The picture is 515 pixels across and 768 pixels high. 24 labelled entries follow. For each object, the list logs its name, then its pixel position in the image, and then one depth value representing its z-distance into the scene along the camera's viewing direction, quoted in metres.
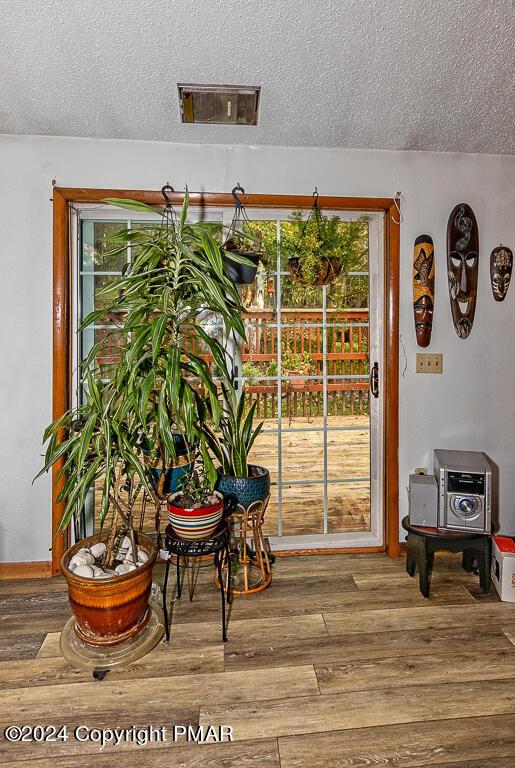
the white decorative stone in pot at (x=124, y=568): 1.81
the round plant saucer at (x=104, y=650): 1.70
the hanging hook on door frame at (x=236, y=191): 2.43
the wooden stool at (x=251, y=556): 2.18
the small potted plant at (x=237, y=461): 2.16
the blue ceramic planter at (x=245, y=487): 2.16
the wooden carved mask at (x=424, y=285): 2.53
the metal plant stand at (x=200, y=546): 1.85
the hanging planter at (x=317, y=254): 2.36
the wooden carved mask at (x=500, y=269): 2.56
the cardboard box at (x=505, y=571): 2.12
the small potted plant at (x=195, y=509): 1.85
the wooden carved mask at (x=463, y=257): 2.54
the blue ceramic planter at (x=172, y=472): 2.26
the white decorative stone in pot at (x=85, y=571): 1.73
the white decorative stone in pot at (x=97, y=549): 1.90
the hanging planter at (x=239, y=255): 2.08
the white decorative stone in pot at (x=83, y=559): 1.81
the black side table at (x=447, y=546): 2.17
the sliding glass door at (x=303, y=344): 2.57
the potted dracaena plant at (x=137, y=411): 1.71
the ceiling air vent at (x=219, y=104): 1.94
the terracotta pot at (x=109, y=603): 1.69
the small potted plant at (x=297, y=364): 2.79
